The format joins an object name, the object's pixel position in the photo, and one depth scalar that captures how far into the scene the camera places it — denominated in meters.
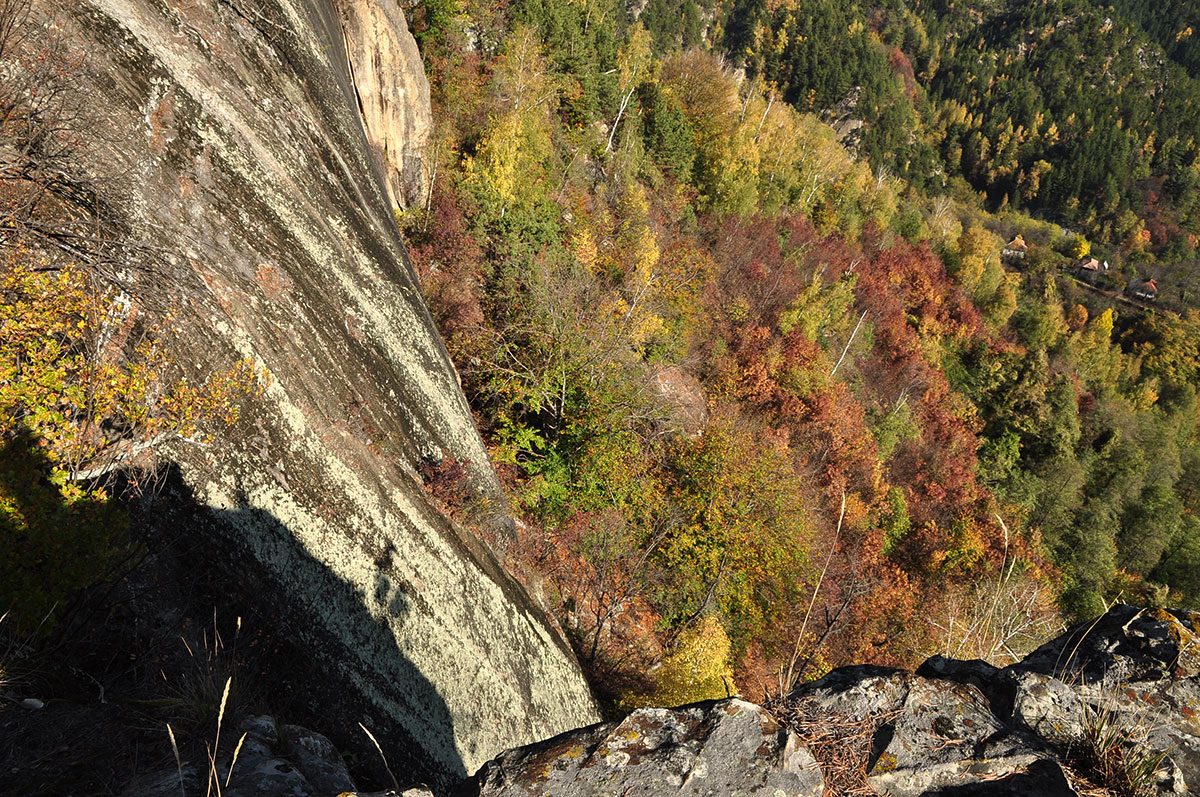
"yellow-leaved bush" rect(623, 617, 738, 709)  14.74
